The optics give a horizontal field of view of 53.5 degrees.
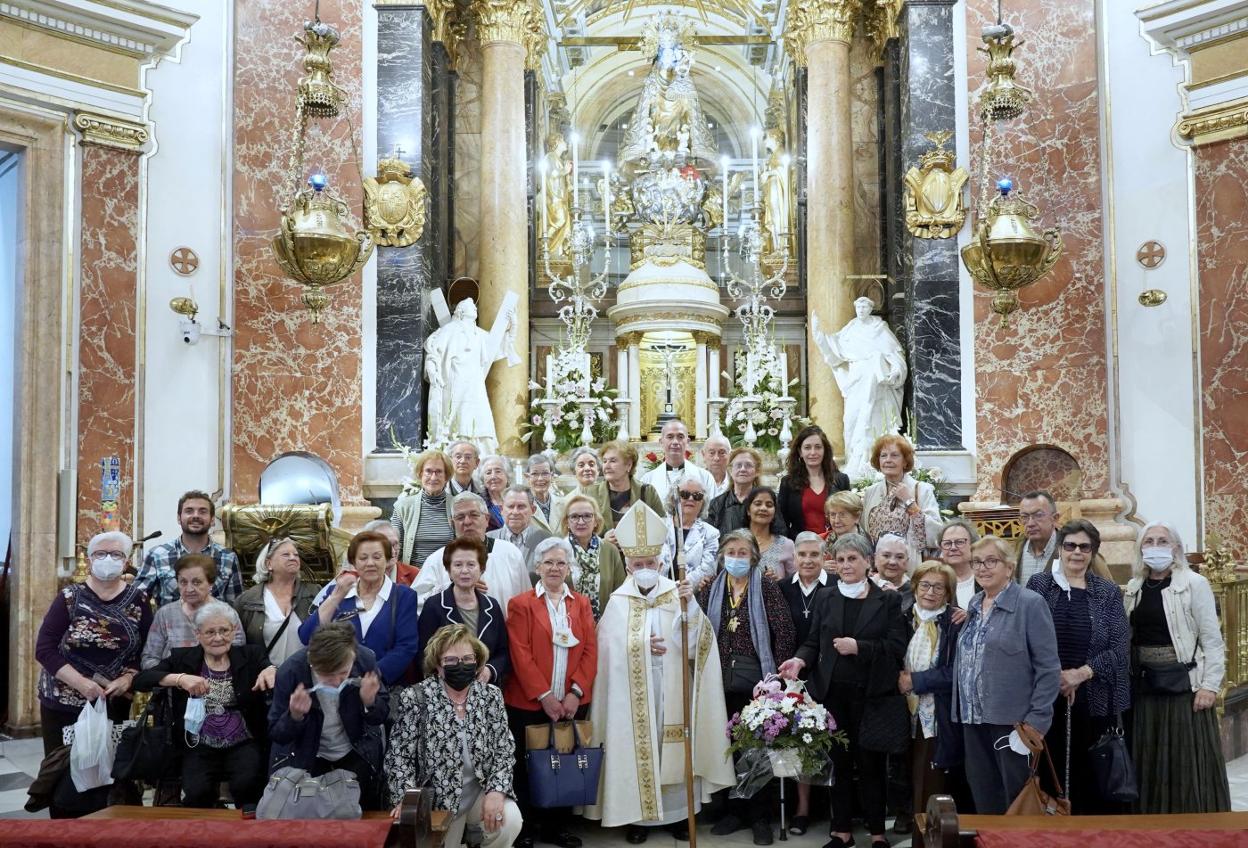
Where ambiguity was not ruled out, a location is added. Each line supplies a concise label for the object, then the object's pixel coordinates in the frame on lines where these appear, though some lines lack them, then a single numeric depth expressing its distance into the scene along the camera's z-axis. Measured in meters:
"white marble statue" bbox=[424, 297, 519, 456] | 11.84
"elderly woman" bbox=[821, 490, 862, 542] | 6.85
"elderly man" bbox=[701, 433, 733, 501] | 8.16
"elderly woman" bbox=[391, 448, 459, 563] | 7.64
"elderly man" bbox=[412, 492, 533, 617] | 6.54
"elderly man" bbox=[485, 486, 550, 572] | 6.90
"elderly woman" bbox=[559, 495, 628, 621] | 6.68
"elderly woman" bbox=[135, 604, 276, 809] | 5.61
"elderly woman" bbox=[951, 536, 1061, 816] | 5.38
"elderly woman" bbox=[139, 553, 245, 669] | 5.91
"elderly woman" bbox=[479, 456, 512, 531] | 7.96
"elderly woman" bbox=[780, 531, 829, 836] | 6.37
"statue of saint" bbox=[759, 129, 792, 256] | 14.95
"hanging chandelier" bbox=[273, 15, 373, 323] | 10.16
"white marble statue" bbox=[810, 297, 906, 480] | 11.81
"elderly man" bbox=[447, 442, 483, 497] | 7.88
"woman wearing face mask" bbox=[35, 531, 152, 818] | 6.04
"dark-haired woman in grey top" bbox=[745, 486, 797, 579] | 6.68
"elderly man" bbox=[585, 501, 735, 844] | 6.26
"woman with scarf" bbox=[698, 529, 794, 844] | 6.38
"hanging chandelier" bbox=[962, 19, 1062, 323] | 10.26
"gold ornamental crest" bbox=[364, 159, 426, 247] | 11.87
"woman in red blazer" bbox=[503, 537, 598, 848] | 6.08
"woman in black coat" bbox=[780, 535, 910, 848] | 6.04
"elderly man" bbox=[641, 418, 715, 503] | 7.57
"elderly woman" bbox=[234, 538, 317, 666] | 5.95
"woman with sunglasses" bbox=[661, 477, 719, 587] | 6.64
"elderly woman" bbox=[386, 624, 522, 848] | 5.38
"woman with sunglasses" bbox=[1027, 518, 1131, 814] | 5.70
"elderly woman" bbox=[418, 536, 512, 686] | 5.96
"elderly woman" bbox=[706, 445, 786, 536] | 7.16
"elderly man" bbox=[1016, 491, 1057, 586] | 6.47
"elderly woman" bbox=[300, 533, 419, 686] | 5.77
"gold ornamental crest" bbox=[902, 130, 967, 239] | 11.68
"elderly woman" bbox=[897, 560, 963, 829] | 5.75
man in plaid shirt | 6.48
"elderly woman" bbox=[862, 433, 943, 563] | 7.37
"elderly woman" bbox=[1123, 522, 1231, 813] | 5.96
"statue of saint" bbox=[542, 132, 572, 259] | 15.16
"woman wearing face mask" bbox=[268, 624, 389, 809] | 5.19
